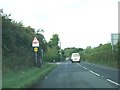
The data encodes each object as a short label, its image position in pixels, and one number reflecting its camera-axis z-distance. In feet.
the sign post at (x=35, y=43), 127.58
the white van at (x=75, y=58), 291.99
